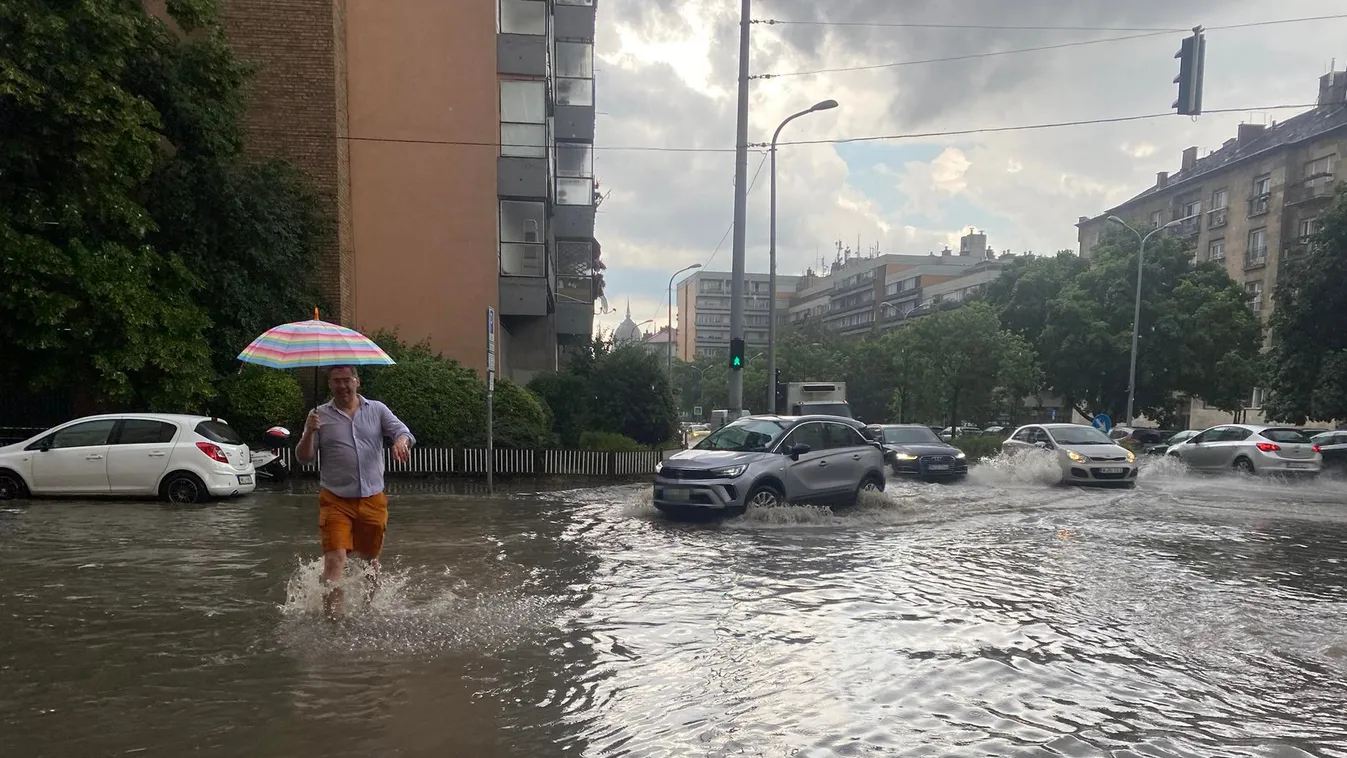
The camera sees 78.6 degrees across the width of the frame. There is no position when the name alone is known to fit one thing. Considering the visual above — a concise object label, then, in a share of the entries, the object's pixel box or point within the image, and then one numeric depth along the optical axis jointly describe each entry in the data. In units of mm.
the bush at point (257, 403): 16578
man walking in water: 6082
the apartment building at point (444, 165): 21859
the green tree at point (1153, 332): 37156
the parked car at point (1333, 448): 21344
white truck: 27719
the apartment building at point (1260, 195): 43125
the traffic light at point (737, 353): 17688
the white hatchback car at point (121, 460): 12469
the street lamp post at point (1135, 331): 32859
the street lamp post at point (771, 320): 21391
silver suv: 11602
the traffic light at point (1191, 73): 12242
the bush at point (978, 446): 30031
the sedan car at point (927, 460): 19953
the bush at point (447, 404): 17656
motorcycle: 15016
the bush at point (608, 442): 19641
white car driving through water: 18641
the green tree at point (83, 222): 13242
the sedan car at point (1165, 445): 28822
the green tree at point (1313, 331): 25312
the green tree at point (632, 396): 22562
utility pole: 18172
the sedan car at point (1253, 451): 20656
